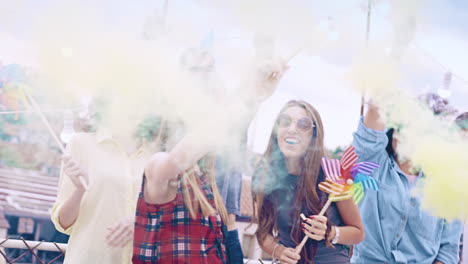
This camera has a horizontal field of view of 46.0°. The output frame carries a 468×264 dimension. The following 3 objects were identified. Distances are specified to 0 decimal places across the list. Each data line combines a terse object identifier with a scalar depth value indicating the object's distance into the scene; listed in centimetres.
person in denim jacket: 245
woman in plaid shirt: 194
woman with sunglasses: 228
